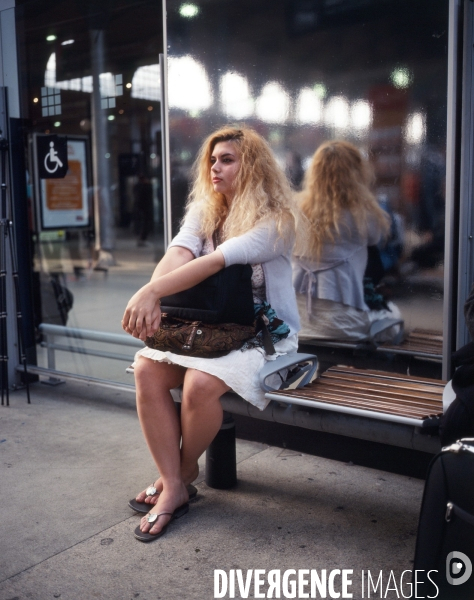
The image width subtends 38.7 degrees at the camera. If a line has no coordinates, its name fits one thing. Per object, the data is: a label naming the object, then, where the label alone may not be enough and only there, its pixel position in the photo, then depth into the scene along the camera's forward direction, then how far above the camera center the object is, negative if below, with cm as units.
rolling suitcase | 206 -99
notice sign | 546 +17
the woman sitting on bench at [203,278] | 297 -37
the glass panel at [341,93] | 357 +68
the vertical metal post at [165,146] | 422 +42
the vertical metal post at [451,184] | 319 +12
